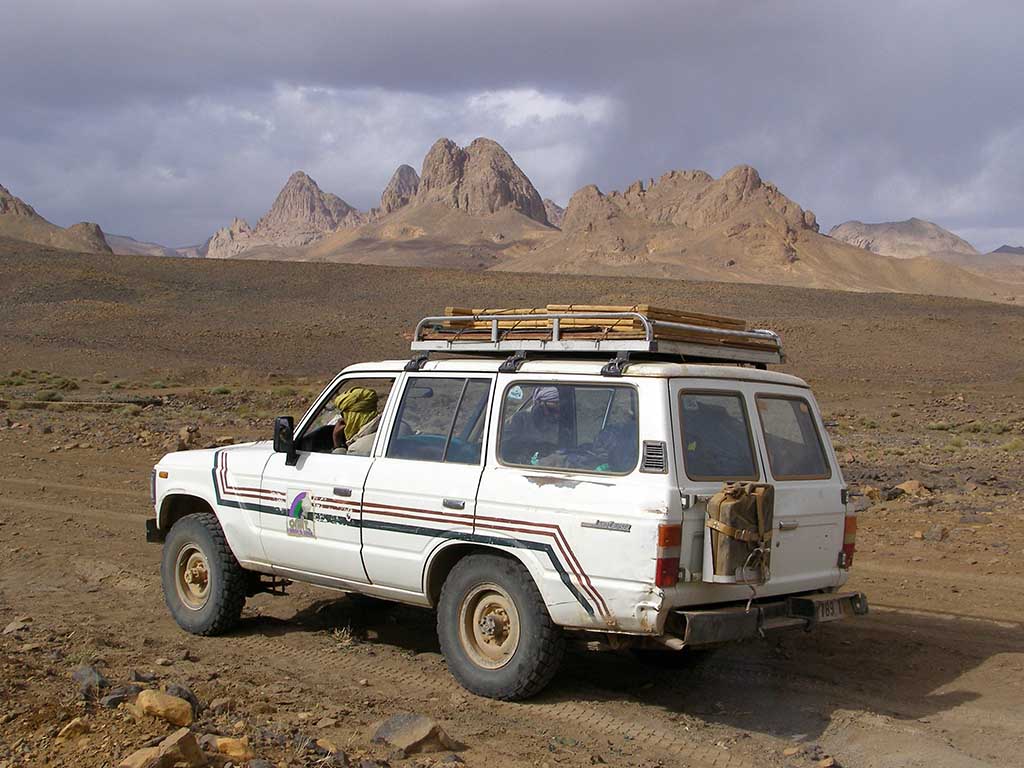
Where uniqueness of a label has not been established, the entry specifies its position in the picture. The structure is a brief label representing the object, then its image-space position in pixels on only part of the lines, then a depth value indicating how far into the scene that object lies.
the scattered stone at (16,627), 7.23
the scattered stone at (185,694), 5.36
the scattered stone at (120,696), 5.32
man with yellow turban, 7.31
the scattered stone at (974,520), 11.67
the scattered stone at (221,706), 5.46
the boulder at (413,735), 5.14
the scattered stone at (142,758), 4.38
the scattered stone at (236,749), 4.71
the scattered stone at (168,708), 5.08
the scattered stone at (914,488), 13.41
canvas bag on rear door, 5.49
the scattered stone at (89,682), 5.49
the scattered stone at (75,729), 4.88
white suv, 5.59
